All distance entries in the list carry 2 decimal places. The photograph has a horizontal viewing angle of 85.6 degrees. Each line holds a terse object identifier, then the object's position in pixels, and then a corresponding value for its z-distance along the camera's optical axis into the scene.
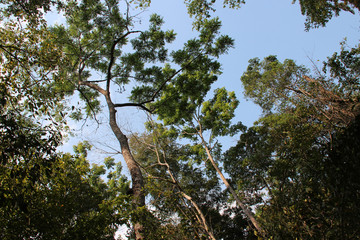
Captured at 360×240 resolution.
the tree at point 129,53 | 9.46
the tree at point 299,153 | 2.87
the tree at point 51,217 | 3.54
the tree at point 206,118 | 14.11
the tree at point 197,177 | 15.47
